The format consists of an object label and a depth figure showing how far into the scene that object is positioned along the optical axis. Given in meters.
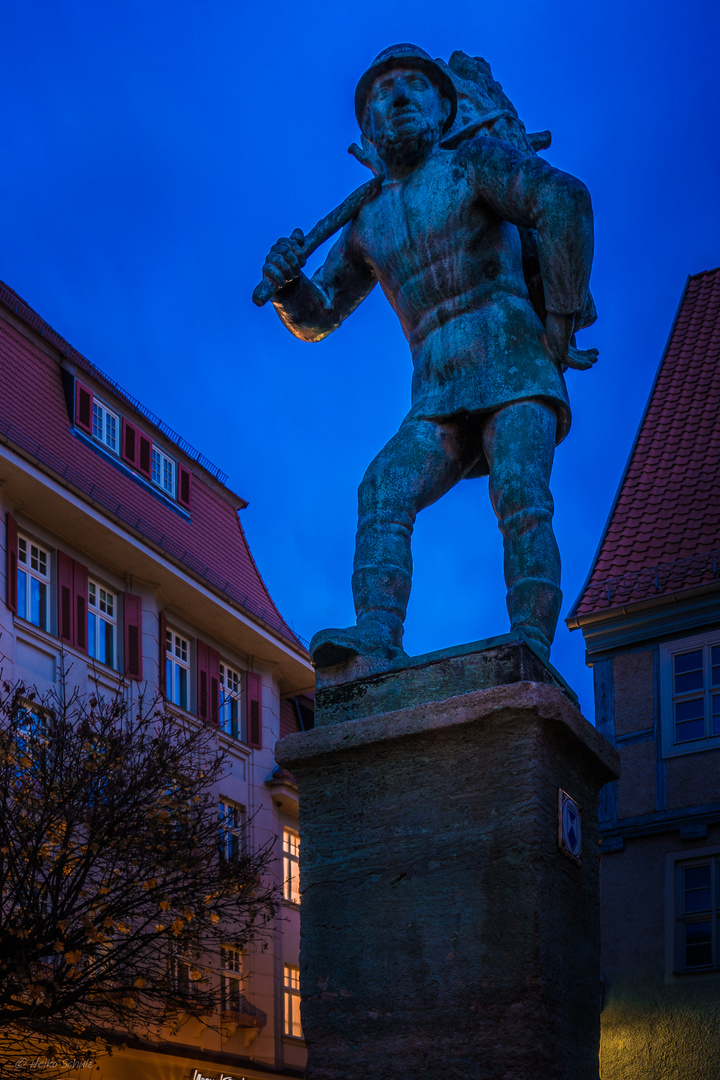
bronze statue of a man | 4.96
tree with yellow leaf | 13.74
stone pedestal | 4.07
